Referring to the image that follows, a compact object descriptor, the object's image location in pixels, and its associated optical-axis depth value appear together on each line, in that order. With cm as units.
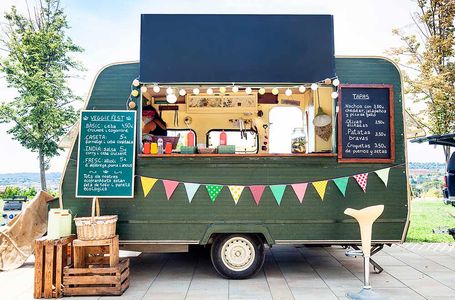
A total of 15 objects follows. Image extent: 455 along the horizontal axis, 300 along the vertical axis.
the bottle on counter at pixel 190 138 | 705
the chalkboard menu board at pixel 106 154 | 525
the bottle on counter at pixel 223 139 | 690
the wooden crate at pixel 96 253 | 484
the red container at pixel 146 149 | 535
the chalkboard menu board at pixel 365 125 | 530
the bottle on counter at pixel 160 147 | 540
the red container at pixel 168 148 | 542
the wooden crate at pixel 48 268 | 468
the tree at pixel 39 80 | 1523
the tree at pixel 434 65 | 1359
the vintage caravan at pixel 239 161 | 525
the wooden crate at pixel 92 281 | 473
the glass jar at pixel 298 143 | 559
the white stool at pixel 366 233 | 445
